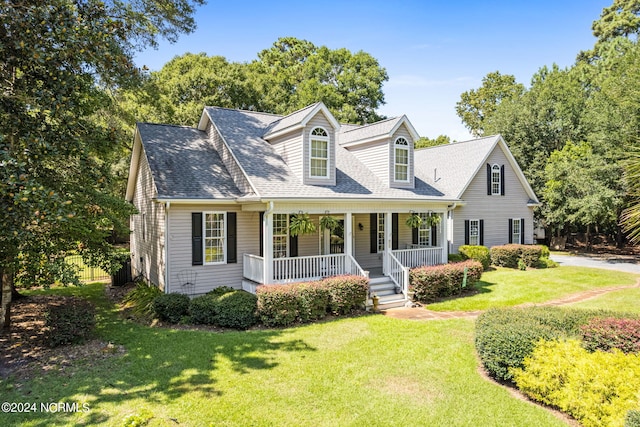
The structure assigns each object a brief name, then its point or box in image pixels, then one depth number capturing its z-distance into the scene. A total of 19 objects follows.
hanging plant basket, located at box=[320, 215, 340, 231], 13.97
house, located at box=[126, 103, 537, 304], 12.84
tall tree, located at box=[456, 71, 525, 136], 49.50
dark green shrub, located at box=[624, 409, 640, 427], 4.57
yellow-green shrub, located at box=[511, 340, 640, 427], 5.46
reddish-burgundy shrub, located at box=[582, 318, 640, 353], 6.75
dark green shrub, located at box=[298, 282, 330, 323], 11.05
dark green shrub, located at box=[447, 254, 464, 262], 18.97
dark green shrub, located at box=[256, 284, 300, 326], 10.66
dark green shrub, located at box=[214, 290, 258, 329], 10.48
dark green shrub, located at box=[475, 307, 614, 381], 7.01
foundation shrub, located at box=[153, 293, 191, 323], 10.94
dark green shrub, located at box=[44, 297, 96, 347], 8.71
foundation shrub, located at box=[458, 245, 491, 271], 19.67
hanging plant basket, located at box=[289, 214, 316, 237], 13.08
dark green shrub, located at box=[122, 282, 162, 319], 11.77
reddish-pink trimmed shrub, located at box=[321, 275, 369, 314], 11.62
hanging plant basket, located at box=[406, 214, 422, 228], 15.80
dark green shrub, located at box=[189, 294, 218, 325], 10.77
